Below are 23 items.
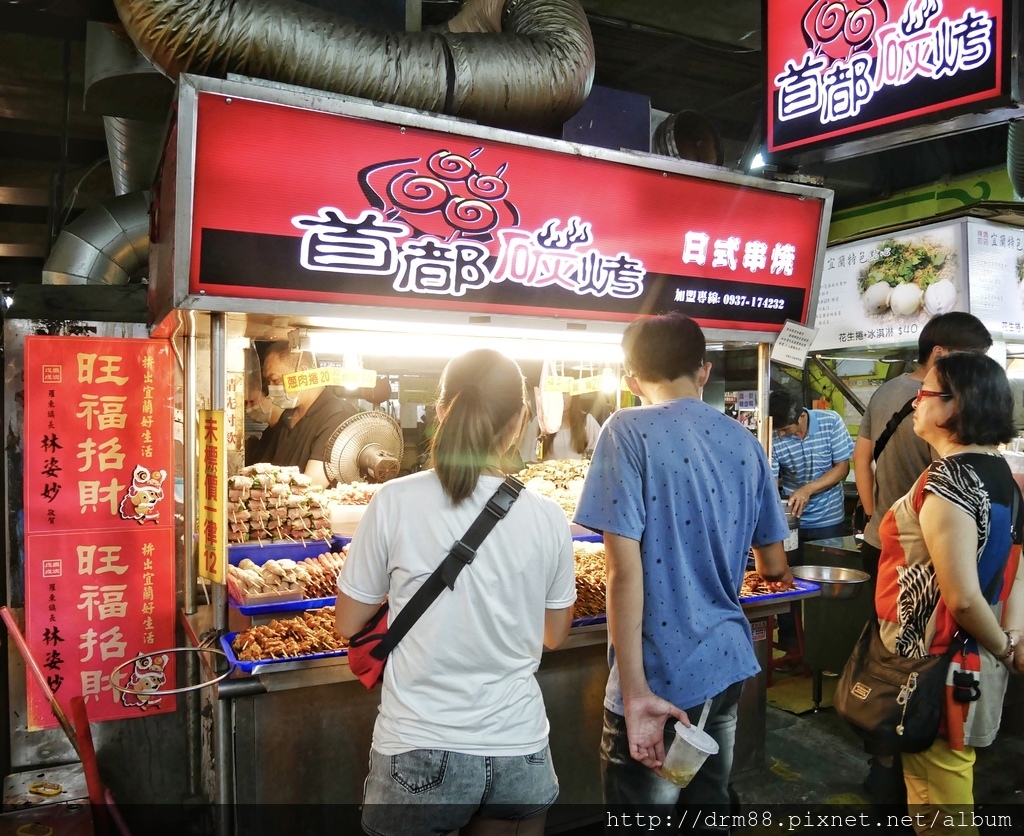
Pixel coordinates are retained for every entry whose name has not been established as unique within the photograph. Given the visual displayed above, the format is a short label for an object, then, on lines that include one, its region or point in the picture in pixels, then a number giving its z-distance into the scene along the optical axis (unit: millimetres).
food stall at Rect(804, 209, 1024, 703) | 5848
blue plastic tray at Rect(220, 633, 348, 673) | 2869
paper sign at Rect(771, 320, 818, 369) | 4582
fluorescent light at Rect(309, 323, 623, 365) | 4156
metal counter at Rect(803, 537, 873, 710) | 5621
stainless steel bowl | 4355
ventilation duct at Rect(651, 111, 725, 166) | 4586
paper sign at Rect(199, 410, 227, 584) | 3084
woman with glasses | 2920
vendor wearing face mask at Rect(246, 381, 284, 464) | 5898
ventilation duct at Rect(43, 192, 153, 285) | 6801
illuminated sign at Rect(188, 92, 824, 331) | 2959
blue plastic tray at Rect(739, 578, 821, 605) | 4004
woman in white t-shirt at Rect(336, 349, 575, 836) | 2131
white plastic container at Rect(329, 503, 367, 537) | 4711
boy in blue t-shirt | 2441
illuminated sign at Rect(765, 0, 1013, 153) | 3867
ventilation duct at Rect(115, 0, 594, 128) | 3031
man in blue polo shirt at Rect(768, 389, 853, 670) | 6340
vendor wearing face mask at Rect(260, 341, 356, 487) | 5707
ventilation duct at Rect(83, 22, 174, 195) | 4953
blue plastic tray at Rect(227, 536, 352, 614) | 4199
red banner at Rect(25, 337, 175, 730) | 3535
